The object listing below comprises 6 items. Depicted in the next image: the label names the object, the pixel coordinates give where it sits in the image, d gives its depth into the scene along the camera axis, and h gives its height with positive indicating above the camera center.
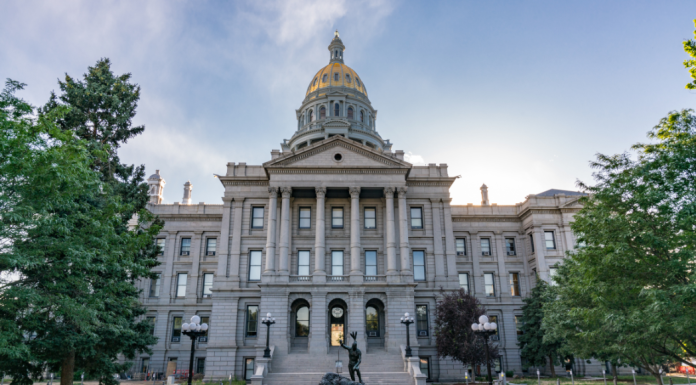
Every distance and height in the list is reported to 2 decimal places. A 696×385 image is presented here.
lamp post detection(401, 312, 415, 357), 28.38 +0.89
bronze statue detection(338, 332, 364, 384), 20.96 -0.98
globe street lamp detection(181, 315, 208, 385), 18.69 +0.37
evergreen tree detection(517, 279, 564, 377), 35.00 +0.01
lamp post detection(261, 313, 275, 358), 28.08 +0.84
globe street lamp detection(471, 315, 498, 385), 20.64 +0.39
